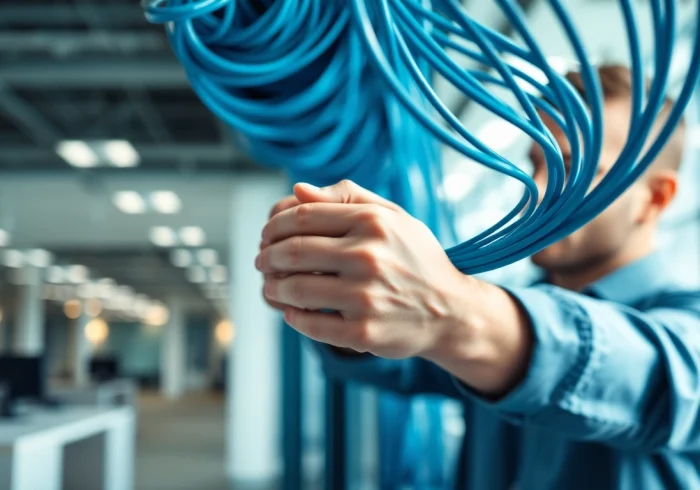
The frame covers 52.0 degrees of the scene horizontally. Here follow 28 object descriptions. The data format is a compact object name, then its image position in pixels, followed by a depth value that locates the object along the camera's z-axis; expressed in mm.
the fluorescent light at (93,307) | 21172
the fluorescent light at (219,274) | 14422
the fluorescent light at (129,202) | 7466
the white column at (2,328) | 20716
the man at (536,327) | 428
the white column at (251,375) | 6508
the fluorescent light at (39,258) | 11961
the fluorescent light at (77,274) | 14742
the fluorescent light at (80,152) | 4934
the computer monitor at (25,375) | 4492
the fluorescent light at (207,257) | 11898
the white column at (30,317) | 14719
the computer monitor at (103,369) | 9641
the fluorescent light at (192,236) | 9758
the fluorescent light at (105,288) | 17944
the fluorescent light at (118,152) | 4828
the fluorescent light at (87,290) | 18109
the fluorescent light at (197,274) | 14672
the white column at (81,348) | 16953
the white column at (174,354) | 20500
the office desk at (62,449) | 1795
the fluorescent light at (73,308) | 20833
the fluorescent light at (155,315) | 27253
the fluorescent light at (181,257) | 12133
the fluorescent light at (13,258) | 11838
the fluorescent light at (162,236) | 9755
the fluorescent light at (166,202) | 7475
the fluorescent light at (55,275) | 14367
